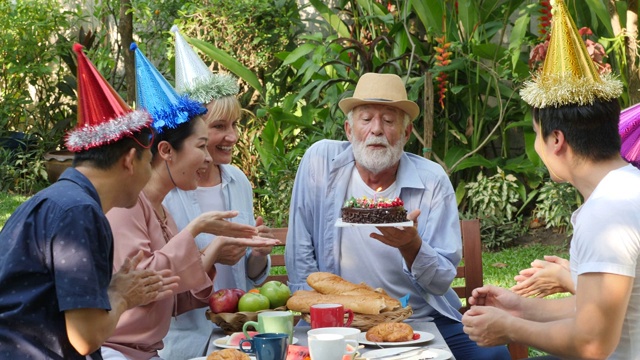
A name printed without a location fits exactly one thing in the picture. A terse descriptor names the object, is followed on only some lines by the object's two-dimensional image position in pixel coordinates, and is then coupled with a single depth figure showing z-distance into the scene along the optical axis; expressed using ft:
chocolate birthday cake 12.48
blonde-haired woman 13.60
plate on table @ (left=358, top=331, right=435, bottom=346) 9.99
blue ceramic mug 8.55
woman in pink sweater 10.57
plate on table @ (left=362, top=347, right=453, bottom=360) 9.47
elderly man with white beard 13.12
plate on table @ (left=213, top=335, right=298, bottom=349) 10.11
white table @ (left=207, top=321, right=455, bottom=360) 10.09
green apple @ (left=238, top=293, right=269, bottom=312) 10.94
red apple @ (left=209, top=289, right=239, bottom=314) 11.00
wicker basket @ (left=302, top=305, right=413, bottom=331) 10.68
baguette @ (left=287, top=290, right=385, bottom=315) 10.85
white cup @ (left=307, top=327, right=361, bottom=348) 9.30
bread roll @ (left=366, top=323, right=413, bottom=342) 10.07
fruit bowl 10.71
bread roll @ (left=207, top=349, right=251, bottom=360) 8.79
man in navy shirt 7.79
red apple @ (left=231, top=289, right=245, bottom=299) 11.21
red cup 10.01
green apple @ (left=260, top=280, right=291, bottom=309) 11.30
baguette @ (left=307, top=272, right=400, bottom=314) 10.98
